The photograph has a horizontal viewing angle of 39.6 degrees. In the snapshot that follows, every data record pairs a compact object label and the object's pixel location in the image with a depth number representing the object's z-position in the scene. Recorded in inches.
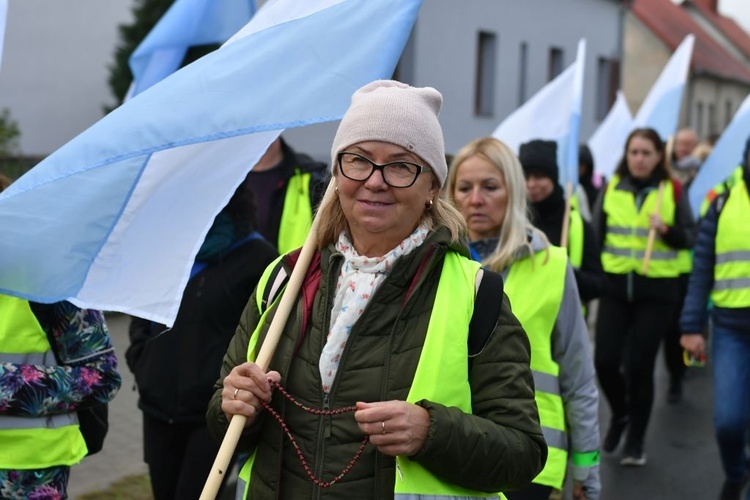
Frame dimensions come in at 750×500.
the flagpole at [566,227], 207.9
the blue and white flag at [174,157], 105.9
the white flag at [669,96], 360.5
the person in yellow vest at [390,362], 89.0
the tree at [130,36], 664.4
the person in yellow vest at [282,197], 218.8
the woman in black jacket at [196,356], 155.0
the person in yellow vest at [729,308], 212.4
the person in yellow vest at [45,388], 117.6
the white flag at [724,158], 300.0
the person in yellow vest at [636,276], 264.2
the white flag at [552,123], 258.2
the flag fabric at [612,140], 418.9
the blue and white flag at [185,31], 186.7
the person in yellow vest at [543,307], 146.9
